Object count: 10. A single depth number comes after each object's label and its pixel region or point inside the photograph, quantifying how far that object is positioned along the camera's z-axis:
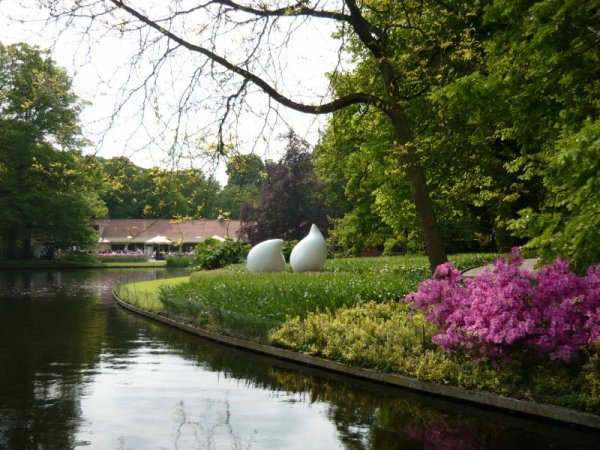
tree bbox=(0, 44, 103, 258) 55.09
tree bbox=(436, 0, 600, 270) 7.89
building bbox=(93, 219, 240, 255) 89.25
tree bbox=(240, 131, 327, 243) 54.34
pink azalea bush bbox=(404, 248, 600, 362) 8.45
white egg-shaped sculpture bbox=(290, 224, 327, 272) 26.92
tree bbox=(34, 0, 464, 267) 13.16
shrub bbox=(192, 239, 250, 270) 34.66
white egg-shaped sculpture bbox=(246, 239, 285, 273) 27.22
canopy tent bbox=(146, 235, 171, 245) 77.75
